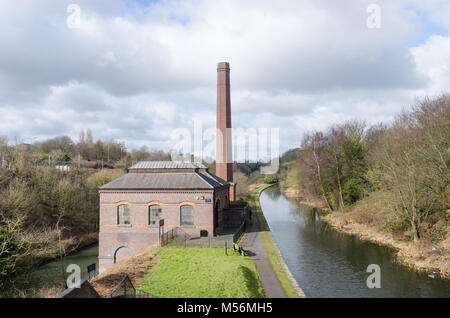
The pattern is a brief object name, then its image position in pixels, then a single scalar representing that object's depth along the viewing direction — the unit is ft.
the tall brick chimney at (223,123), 110.63
